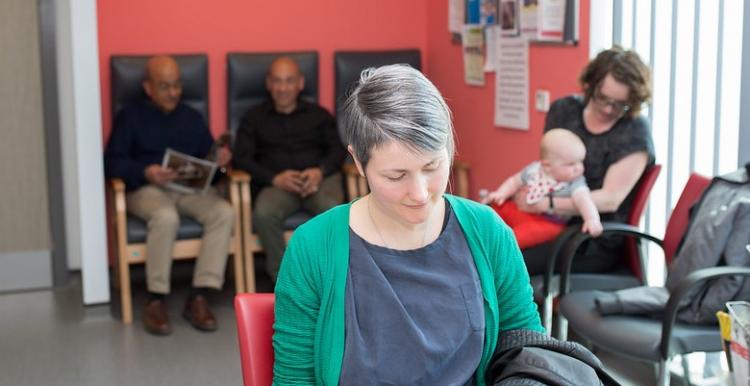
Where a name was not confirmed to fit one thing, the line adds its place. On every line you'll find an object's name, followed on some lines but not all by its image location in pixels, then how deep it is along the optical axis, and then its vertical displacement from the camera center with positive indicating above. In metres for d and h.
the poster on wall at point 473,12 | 5.33 +0.22
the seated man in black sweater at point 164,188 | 4.79 -0.63
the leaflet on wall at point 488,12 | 5.19 +0.21
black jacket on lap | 1.87 -0.58
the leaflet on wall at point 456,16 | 5.53 +0.21
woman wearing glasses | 3.70 -0.34
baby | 3.77 -0.50
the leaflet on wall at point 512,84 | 4.95 -0.15
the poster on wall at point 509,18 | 4.98 +0.18
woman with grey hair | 1.90 -0.43
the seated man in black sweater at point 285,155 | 5.04 -0.51
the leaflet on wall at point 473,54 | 5.35 +0.00
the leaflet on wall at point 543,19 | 4.57 +0.16
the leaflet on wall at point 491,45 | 5.20 +0.05
